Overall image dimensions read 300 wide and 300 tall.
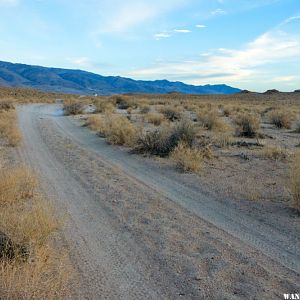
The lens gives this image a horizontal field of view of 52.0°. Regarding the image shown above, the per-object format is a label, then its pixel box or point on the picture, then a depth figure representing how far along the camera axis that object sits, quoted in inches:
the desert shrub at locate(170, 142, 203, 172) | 356.7
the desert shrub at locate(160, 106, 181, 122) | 868.7
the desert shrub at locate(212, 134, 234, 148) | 490.1
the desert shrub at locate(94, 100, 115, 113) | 1070.0
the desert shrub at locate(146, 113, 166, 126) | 761.5
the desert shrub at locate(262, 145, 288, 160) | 409.1
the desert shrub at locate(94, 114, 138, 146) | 511.6
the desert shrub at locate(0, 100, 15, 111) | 1138.3
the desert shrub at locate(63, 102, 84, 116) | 1049.1
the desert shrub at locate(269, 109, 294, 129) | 737.1
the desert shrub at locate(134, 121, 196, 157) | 442.3
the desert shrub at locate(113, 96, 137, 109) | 1413.4
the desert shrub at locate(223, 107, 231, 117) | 1020.2
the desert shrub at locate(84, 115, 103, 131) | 681.3
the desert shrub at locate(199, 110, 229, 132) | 657.9
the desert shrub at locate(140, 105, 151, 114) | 1085.7
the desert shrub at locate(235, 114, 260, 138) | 592.6
